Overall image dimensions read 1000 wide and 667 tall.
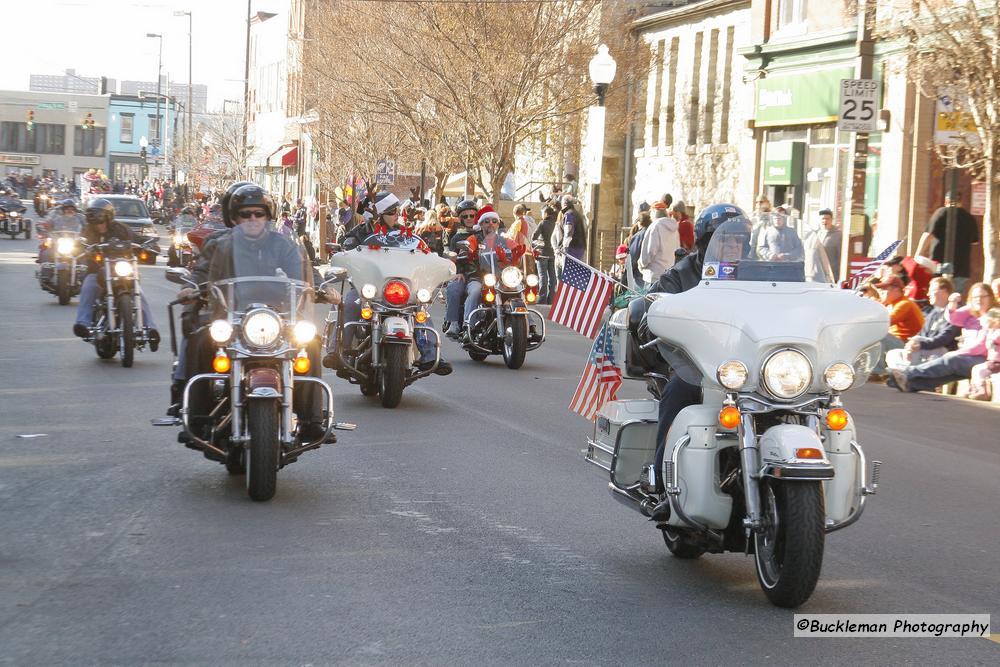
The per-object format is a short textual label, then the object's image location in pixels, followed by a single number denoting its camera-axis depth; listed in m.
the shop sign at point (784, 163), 30.64
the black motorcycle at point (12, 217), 55.12
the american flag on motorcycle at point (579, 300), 12.83
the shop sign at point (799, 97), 28.94
